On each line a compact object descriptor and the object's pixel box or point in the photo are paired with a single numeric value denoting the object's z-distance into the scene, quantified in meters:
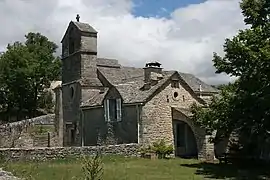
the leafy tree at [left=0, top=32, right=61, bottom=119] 65.06
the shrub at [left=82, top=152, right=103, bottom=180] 8.44
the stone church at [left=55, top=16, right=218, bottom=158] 31.05
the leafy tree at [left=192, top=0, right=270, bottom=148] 21.77
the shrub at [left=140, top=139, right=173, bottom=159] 29.57
